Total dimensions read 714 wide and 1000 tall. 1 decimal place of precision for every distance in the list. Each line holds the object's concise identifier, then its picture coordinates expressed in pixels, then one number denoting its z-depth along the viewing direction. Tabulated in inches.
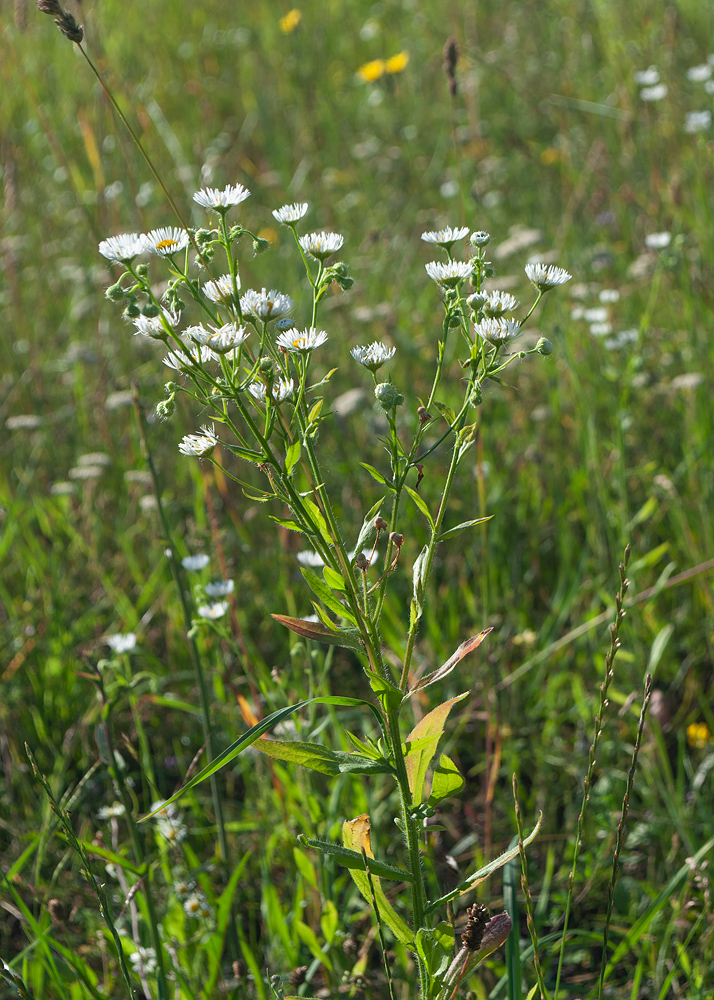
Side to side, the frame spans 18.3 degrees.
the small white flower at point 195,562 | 39.3
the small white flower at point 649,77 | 69.4
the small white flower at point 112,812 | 35.9
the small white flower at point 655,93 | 68.7
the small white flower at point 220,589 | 37.1
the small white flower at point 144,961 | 34.1
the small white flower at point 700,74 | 66.9
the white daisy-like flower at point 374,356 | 30.3
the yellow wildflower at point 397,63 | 90.3
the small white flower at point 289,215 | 30.4
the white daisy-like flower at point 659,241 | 50.7
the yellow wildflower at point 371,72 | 100.7
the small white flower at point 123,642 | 35.8
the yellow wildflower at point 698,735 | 39.0
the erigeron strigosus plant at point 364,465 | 29.1
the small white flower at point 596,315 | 53.3
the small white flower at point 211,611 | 36.8
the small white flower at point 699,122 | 57.7
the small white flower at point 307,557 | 35.7
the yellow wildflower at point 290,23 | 86.2
